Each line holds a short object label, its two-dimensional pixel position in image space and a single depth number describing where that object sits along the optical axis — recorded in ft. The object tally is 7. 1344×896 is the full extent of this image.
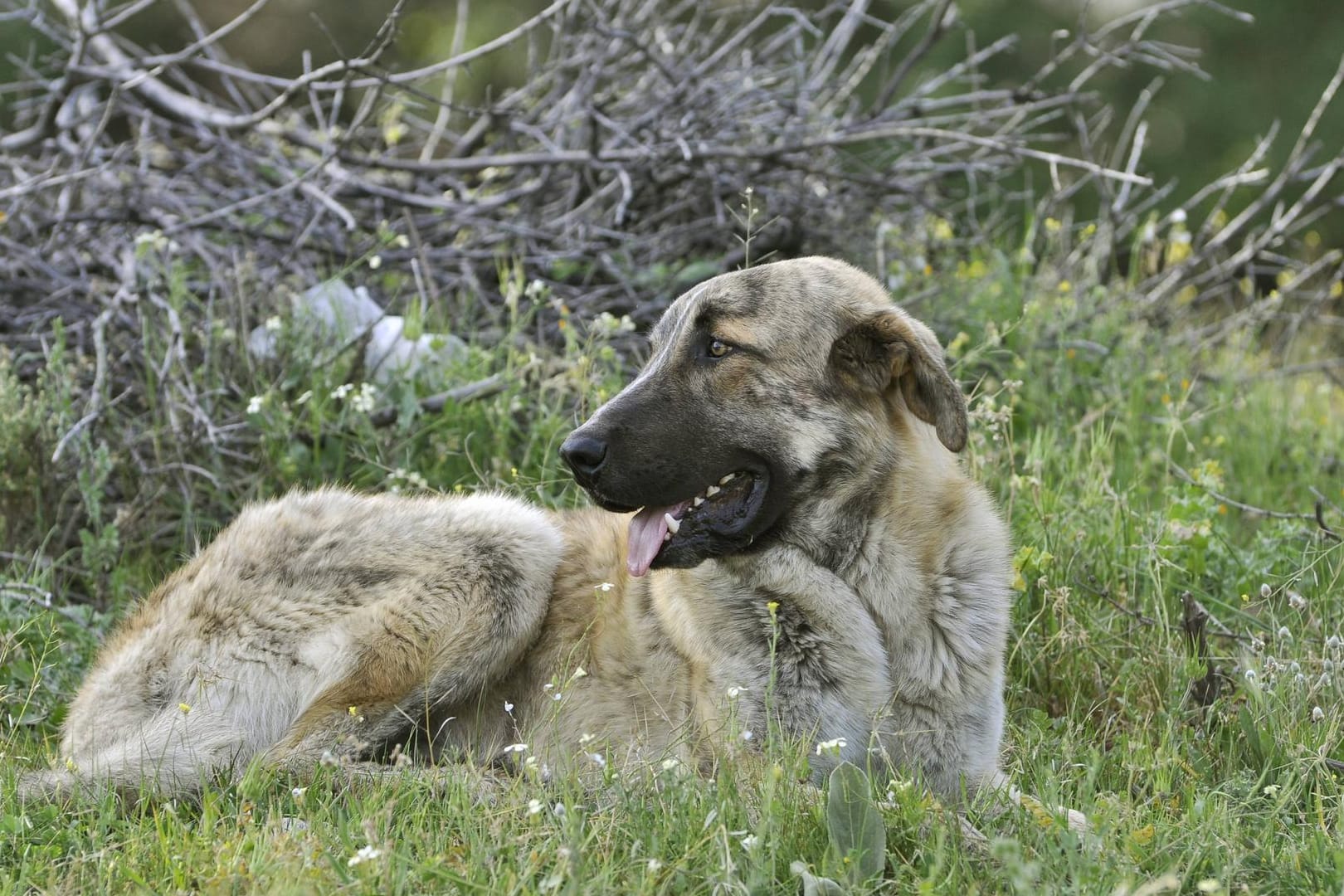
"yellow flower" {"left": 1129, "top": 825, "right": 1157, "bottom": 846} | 17.93
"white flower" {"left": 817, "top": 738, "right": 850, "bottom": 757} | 18.87
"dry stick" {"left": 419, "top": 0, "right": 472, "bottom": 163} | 48.27
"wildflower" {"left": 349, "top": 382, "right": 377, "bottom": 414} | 32.32
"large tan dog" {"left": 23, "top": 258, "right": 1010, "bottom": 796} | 22.38
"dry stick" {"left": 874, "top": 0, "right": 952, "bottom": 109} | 40.16
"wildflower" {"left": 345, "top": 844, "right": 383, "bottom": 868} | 16.06
